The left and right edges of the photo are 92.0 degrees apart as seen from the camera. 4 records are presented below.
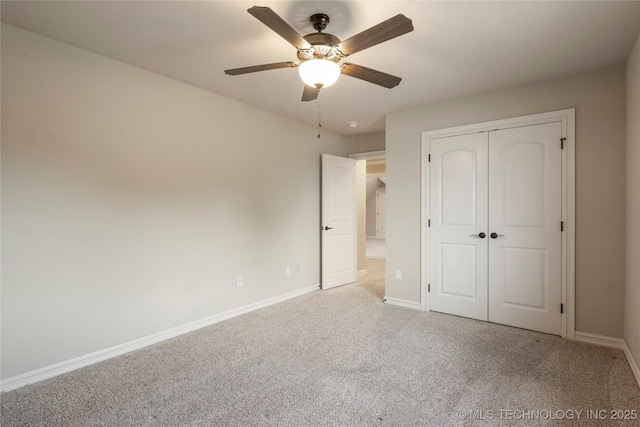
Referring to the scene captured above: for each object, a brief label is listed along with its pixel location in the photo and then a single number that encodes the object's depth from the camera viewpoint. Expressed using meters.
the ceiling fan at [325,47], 1.58
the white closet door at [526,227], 2.97
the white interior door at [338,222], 4.69
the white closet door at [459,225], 3.38
